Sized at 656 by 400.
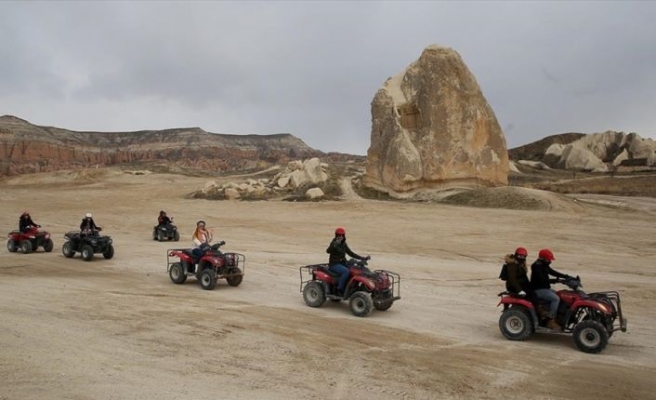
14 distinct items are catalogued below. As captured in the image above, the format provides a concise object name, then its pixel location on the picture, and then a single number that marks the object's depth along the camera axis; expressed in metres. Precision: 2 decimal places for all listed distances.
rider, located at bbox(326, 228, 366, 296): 10.91
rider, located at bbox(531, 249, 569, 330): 8.80
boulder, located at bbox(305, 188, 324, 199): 37.56
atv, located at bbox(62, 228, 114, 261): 17.50
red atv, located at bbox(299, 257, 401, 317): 10.53
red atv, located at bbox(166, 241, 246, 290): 13.04
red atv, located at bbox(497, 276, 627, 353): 8.38
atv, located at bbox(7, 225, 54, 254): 19.06
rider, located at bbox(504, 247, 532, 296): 9.00
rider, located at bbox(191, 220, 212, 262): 13.61
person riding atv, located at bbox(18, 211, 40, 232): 19.22
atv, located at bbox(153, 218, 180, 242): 23.41
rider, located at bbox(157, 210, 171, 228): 23.59
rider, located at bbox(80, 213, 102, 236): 17.84
